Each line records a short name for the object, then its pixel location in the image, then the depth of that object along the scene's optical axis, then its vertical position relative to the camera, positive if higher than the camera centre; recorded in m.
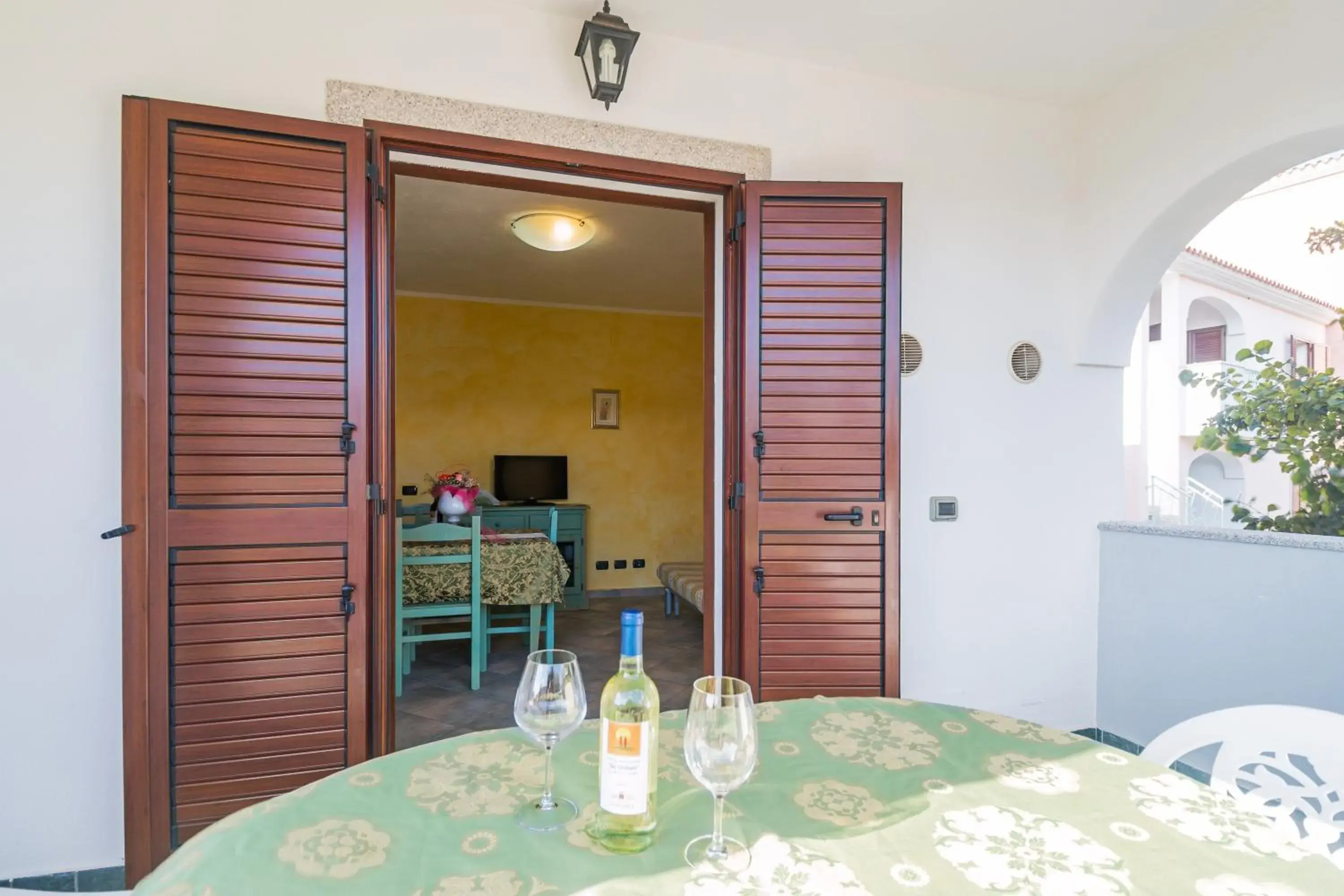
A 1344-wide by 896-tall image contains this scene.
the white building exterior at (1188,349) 5.84 +0.86
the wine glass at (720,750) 0.71 -0.31
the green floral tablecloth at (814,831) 0.70 -0.43
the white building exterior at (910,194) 1.83 +0.82
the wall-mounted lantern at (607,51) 2.06 +1.12
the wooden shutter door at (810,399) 2.34 +0.14
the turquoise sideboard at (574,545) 5.73 -0.85
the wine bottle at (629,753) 0.73 -0.32
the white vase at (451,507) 3.77 -0.37
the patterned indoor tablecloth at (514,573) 3.67 -0.72
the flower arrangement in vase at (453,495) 3.77 -0.31
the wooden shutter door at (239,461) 1.76 -0.07
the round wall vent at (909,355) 2.64 +0.32
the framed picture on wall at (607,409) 6.12 +0.24
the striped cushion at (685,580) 4.60 -0.97
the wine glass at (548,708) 0.84 -0.32
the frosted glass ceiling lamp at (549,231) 3.68 +1.06
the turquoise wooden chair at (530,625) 3.92 -1.07
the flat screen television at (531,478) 5.77 -0.33
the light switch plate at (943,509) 2.67 -0.25
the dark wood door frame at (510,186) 2.06 +0.52
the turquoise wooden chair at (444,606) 3.48 -0.85
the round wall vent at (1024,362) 2.78 +0.31
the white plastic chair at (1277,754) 0.97 -0.44
